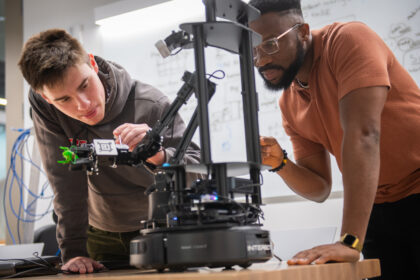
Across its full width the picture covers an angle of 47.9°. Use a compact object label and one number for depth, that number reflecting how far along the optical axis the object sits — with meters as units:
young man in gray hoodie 1.33
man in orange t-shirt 1.08
